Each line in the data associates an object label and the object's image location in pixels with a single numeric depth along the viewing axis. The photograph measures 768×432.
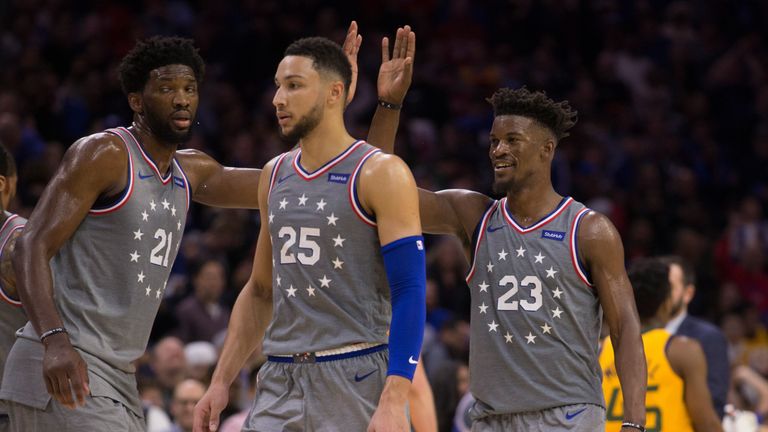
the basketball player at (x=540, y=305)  10.52
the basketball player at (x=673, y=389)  12.89
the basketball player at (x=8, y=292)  10.71
